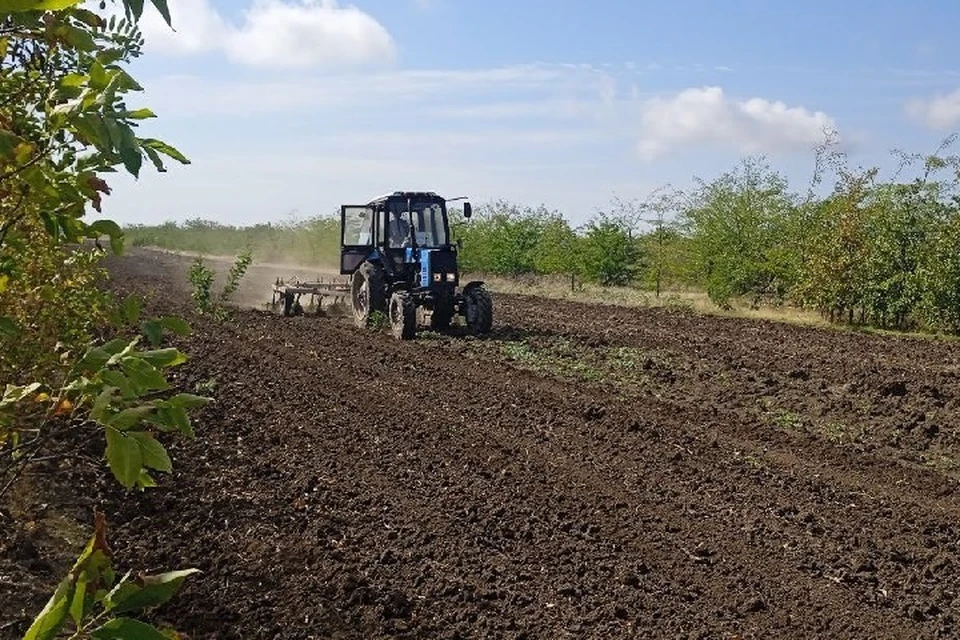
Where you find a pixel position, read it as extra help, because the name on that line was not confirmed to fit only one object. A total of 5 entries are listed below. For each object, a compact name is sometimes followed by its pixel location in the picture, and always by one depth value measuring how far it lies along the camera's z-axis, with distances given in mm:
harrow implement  17375
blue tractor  14406
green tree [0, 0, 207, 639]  1127
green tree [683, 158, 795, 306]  21688
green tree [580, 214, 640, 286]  27891
